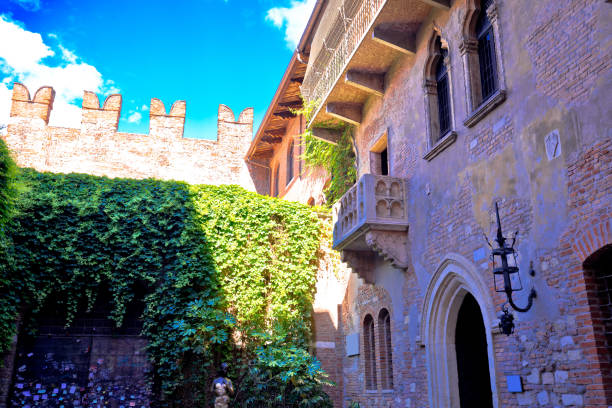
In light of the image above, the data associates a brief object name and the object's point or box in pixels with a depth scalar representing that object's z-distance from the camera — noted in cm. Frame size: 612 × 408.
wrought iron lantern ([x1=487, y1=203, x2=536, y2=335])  600
